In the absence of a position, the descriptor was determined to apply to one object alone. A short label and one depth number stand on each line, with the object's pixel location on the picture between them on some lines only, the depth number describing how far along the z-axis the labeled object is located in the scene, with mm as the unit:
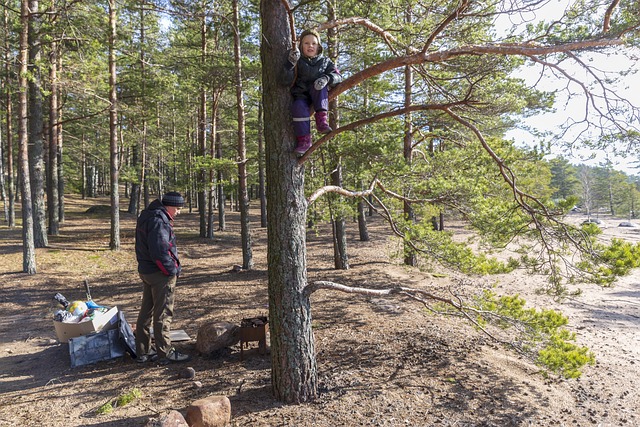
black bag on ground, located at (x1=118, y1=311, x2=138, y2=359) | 4797
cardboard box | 4758
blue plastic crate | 4656
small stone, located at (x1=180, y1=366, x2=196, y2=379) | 4297
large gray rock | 4879
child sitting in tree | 3307
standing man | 4473
